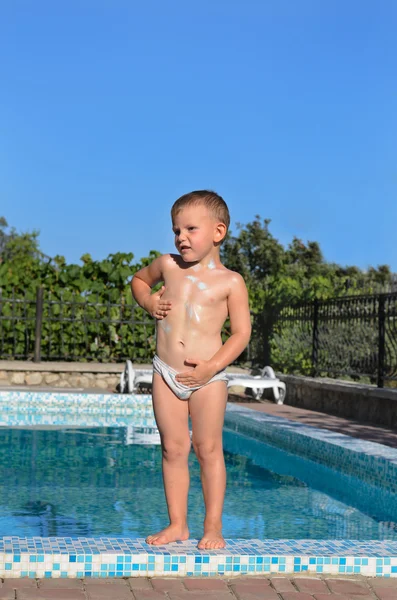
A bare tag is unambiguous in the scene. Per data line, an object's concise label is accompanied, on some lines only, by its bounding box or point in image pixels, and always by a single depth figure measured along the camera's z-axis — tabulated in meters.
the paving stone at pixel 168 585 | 3.19
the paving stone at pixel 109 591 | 3.04
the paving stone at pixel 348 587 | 3.26
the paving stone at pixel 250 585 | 3.22
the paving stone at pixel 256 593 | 3.12
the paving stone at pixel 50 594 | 2.99
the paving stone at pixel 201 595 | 3.09
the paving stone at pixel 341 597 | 3.16
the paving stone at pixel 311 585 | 3.24
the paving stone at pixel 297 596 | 3.13
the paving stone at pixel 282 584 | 3.24
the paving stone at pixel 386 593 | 3.22
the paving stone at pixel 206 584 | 3.23
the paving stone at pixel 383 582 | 3.39
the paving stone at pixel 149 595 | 3.06
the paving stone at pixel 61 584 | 3.14
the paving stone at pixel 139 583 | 3.20
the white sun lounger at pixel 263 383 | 12.61
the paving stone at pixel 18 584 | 3.09
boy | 3.64
